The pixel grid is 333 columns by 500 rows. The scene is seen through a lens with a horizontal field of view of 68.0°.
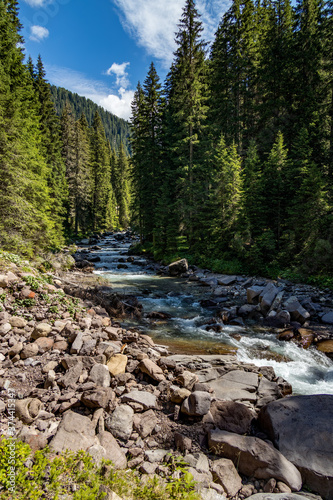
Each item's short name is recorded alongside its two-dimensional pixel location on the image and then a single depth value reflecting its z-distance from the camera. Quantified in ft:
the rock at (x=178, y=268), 62.80
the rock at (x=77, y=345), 16.33
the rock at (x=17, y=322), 17.45
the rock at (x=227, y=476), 9.82
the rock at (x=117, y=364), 15.48
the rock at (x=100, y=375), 13.91
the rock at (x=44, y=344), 16.06
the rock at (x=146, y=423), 12.10
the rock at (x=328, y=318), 31.25
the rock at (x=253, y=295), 39.60
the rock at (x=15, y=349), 15.11
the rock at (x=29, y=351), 15.23
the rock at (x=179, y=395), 14.13
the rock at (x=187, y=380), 15.58
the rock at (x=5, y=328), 16.25
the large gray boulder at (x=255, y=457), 10.16
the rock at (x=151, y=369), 15.79
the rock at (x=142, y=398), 13.53
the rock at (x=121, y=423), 11.66
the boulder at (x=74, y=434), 10.18
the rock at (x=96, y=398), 12.36
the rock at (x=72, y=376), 13.44
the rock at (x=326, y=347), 25.16
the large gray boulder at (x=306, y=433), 10.24
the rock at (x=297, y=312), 32.27
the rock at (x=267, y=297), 35.94
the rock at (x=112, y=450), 10.14
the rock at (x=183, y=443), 11.37
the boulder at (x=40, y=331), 17.01
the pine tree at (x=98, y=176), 149.38
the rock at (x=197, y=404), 13.06
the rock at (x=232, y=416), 12.55
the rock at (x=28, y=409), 11.21
